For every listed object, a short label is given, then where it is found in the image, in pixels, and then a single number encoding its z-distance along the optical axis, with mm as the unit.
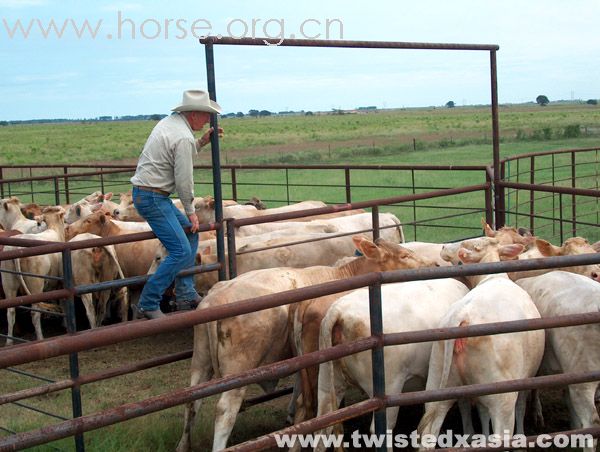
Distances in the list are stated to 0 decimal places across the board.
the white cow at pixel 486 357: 4930
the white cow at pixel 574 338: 5219
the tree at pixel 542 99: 146625
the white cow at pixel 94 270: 9945
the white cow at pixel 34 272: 9734
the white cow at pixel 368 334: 5145
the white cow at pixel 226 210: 11438
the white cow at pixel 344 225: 10080
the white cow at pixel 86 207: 12102
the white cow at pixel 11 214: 12555
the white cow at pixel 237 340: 5504
